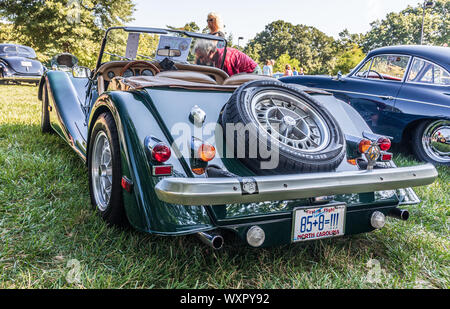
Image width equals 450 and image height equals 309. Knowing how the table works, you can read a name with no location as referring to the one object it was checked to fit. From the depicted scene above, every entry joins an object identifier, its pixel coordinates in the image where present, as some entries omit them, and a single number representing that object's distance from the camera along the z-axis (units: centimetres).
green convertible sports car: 181
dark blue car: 452
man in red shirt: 417
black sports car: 1311
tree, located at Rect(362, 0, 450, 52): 4560
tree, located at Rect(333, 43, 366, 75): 3390
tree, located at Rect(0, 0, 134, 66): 2411
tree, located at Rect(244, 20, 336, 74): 6506
